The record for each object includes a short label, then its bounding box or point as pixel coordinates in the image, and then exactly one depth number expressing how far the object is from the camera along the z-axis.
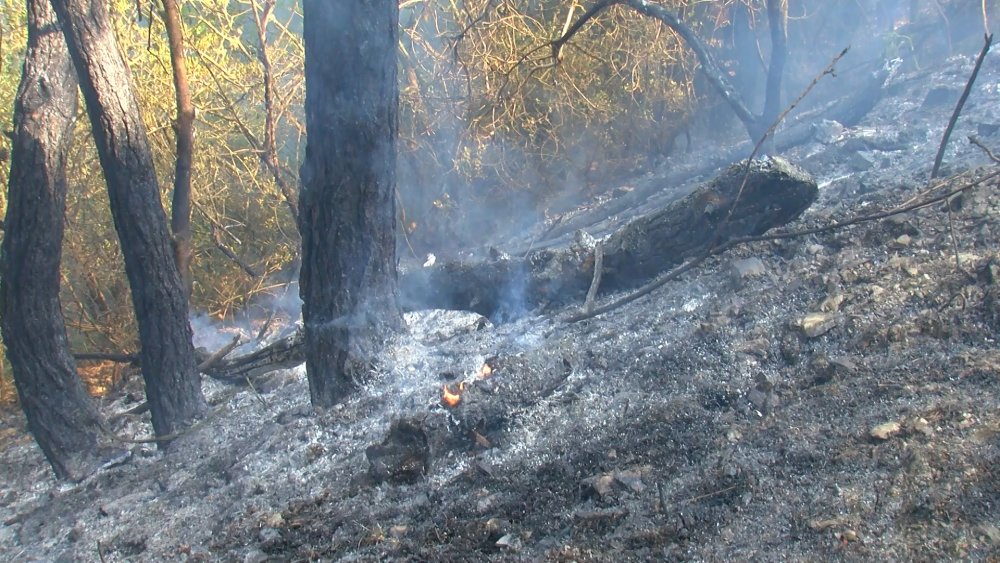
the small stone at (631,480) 2.50
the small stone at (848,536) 1.98
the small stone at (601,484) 2.51
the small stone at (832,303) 3.38
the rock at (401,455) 3.00
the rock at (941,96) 8.41
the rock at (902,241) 3.87
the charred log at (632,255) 4.15
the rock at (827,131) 8.14
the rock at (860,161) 6.89
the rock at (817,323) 3.24
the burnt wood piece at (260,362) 4.73
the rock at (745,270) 3.98
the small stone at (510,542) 2.34
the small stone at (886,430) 2.38
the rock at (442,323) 4.77
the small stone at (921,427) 2.34
